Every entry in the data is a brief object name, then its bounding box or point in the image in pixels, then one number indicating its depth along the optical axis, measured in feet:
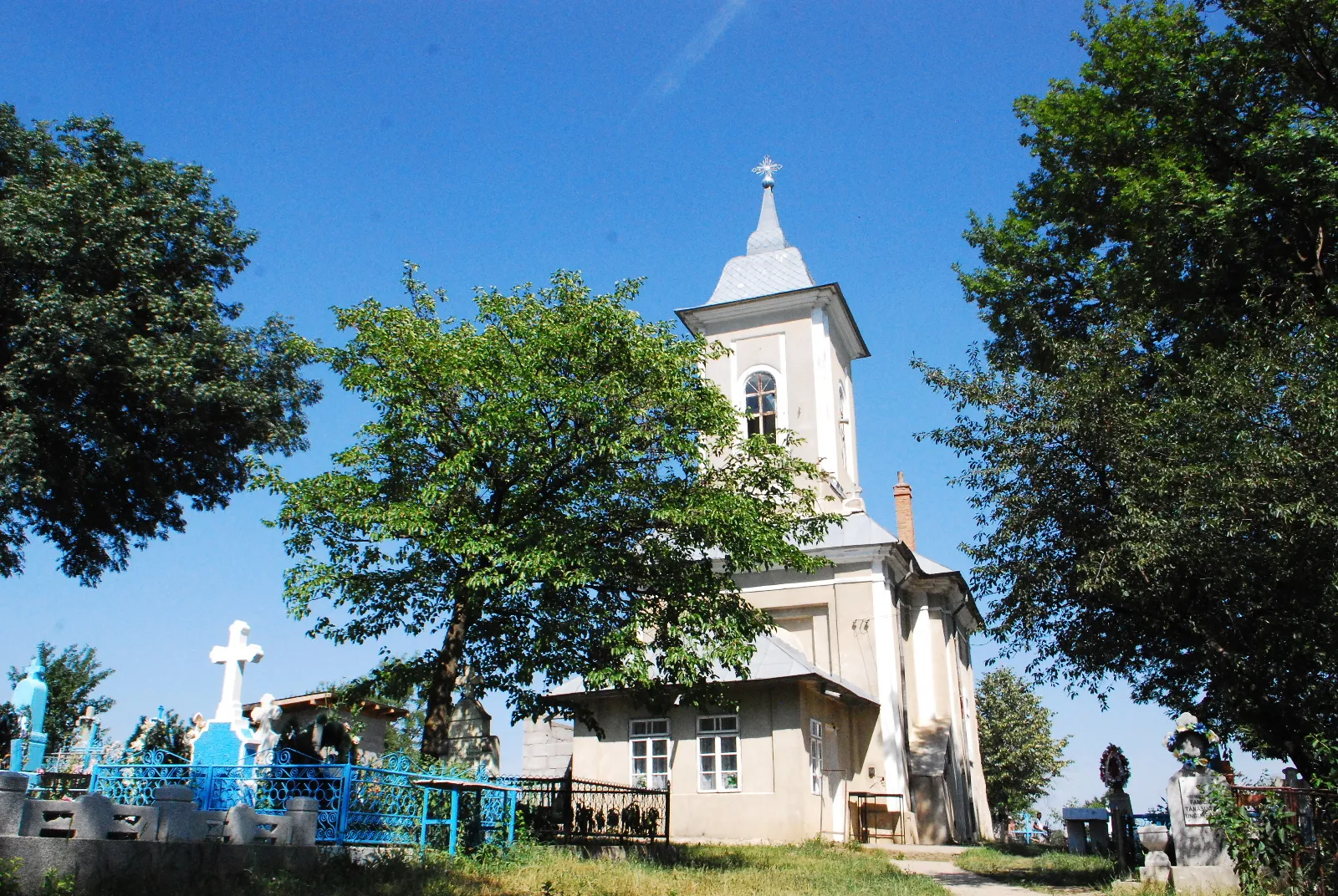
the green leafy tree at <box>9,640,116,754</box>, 109.81
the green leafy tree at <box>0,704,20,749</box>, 77.73
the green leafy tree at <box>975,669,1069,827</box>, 160.04
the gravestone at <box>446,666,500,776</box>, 52.03
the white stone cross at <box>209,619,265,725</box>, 50.86
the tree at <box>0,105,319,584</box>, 63.46
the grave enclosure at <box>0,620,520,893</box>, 27.96
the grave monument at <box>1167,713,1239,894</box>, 37.93
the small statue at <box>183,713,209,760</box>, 53.01
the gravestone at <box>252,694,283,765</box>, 47.55
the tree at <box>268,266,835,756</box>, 49.44
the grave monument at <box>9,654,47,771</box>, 55.77
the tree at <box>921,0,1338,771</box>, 42.55
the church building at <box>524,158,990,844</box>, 71.10
